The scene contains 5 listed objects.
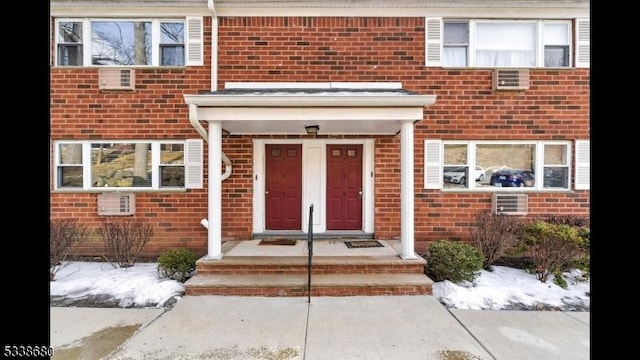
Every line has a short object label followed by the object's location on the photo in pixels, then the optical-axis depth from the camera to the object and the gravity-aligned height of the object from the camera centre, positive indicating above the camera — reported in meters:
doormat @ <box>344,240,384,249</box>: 5.79 -1.33
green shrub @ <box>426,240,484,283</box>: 4.83 -1.39
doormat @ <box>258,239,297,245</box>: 6.04 -1.34
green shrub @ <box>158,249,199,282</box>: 5.07 -1.51
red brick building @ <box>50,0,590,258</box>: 6.28 +1.67
